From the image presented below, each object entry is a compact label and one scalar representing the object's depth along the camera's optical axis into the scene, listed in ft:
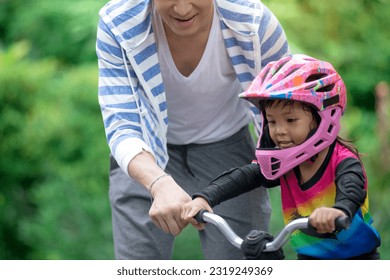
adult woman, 22.71
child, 20.21
